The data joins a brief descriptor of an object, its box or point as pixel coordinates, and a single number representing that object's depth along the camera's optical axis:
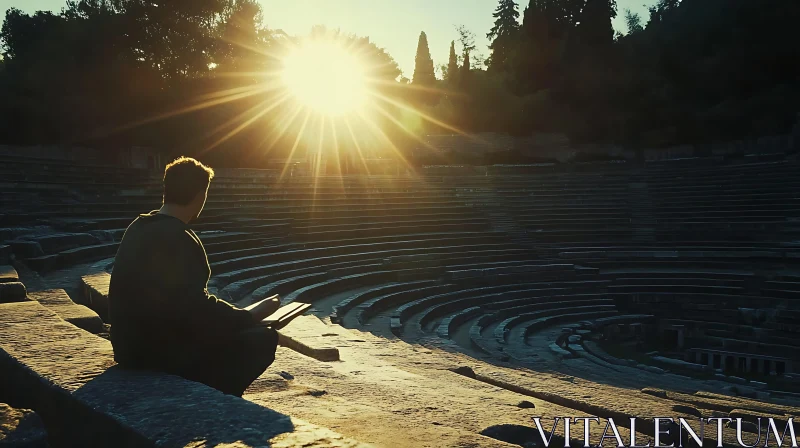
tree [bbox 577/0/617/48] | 45.25
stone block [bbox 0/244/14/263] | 7.37
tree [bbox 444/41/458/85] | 51.47
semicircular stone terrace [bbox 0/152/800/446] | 9.78
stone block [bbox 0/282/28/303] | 4.53
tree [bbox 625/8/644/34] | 76.12
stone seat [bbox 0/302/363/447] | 1.97
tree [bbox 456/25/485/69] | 72.31
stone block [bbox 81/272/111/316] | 5.73
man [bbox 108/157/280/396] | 2.54
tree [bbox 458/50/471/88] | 45.33
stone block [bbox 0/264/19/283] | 5.14
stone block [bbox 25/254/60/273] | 7.81
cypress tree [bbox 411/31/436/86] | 60.32
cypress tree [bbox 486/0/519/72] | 53.38
